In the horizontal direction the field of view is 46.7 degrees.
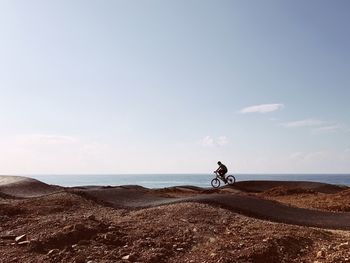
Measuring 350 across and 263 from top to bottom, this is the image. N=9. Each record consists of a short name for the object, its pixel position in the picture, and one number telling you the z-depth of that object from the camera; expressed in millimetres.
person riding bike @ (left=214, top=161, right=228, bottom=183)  28562
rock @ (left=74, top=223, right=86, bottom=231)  8833
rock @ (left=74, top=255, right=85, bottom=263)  7247
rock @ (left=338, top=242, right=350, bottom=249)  8321
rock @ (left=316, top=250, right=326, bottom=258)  7729
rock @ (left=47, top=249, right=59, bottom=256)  7637
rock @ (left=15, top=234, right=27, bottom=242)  8677
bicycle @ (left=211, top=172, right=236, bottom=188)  29398
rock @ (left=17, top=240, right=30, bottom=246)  8255
